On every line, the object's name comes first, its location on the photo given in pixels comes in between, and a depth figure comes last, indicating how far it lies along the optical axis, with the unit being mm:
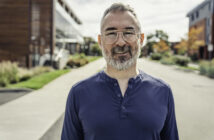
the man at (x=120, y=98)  1562
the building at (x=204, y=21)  41688
